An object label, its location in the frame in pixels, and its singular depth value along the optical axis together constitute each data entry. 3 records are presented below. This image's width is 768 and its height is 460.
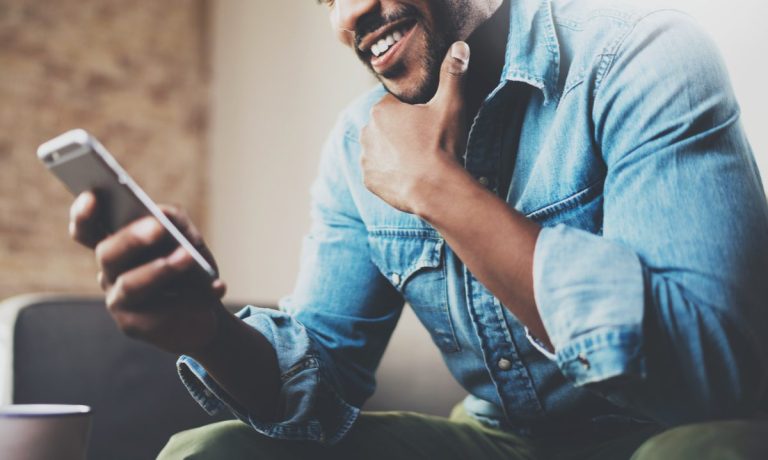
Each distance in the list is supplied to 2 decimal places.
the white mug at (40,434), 0.74
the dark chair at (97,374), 1.17
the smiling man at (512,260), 0.64
